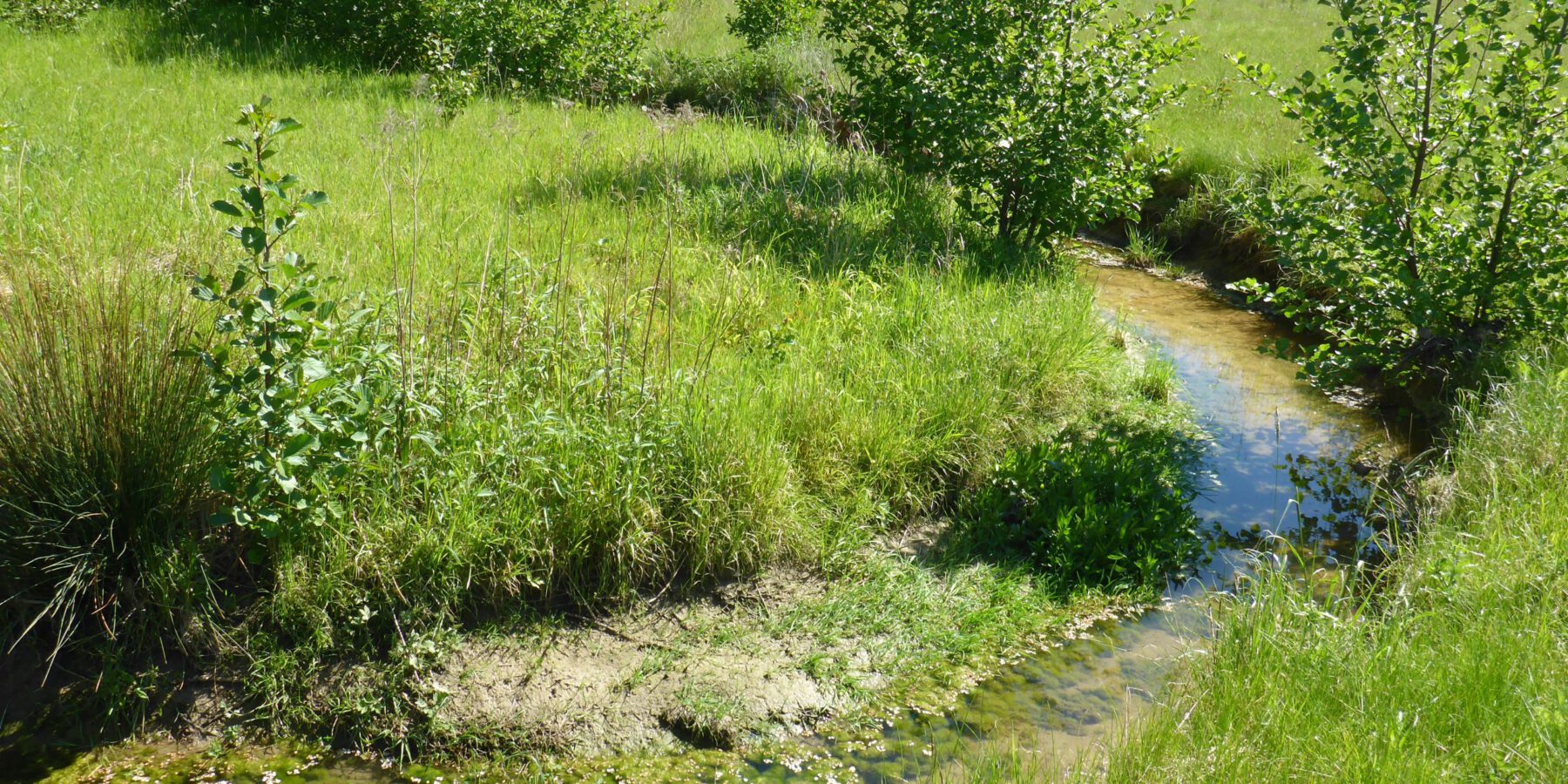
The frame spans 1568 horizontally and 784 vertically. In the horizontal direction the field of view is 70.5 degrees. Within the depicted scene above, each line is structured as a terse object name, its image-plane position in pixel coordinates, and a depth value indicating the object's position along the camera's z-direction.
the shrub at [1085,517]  5.27
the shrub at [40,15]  11.92
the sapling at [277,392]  3.78
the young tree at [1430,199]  5.96
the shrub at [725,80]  13.38
